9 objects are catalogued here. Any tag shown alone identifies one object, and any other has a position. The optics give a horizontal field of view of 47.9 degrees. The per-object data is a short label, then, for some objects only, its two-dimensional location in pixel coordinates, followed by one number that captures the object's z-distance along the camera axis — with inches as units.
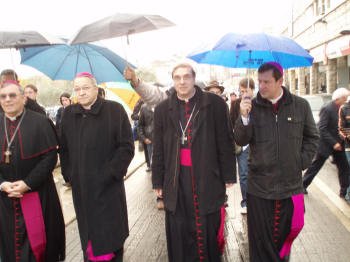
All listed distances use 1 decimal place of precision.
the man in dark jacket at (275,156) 139.6
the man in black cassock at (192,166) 139.6
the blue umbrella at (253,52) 151.6
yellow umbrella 341.7
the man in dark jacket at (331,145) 257.4
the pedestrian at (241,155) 224.5
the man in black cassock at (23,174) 145.9
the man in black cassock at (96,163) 145.9
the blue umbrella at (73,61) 201.8
